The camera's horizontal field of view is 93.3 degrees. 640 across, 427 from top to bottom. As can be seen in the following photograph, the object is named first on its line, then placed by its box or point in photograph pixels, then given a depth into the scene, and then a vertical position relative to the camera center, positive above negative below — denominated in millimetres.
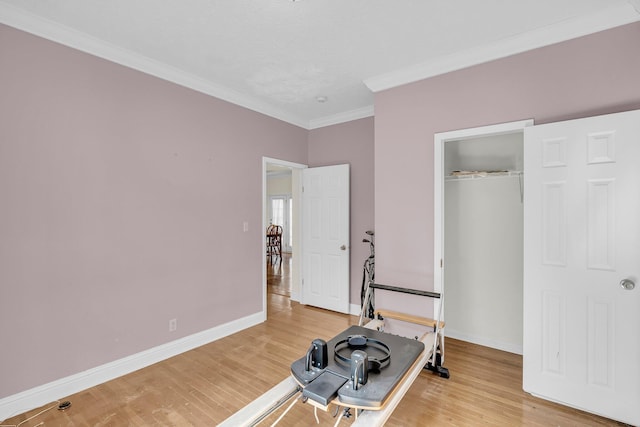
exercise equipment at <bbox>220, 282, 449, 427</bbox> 1267 -755
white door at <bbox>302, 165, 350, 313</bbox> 4262 -313
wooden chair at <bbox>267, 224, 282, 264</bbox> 8620 -810
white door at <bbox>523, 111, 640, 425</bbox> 2002 -328
